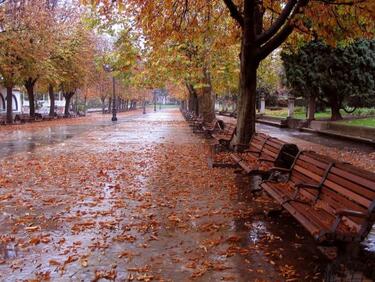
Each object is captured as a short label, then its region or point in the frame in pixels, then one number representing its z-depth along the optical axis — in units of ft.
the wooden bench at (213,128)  63.36
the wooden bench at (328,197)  13.64
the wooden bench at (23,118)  126.72
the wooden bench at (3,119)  116.73
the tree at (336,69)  79.25
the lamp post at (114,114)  141.18
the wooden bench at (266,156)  27.73
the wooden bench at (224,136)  47.03
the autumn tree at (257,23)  36.22
